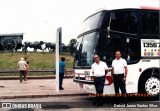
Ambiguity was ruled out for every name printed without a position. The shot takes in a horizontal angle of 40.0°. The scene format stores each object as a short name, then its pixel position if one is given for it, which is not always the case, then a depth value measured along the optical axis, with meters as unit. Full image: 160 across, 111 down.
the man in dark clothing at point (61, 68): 10.18
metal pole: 9.49
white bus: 7.58
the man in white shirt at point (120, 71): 7.27
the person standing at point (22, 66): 13.14
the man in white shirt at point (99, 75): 7.19
